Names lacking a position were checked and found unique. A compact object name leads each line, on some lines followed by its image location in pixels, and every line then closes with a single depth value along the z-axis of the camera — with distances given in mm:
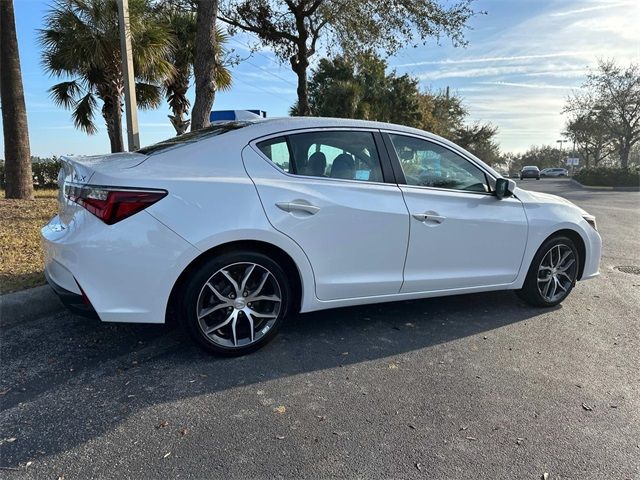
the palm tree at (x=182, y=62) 13859
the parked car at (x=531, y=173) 46719
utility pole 6785
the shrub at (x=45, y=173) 15062
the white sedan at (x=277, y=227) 2975
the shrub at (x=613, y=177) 28375
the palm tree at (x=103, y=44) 11867
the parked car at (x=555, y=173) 60750
